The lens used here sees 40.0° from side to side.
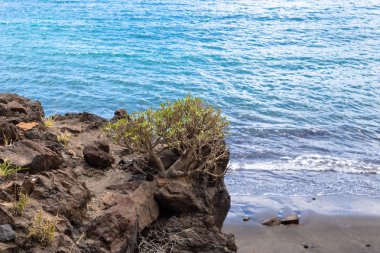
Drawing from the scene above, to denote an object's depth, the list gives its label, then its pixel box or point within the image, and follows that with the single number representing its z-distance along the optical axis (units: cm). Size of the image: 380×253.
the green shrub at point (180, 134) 902
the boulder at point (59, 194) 742
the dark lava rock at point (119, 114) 1209
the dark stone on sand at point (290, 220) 1185
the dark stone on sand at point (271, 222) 1180
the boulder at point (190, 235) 812
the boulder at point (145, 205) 826
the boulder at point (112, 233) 707
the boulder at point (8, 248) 605
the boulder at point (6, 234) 618
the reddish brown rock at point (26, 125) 1013
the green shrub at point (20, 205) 678
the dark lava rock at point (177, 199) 855
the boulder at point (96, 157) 970
